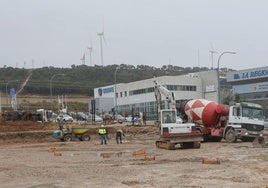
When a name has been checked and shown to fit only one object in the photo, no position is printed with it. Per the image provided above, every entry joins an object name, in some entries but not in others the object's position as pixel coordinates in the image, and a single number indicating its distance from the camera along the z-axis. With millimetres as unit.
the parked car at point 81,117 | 76606
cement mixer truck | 32594
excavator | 28145
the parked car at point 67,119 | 69375
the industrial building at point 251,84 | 80562
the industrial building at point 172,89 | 91312
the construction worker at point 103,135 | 37344
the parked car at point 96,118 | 73062
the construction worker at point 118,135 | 38519
